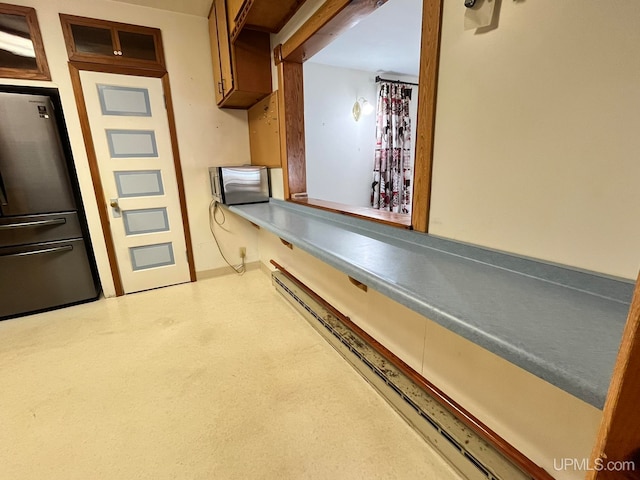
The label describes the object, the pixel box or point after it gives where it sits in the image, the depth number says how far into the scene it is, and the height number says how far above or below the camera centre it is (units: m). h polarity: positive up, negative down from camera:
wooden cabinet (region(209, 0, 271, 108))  2.11 +0.84
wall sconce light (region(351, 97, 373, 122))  3.52 +0.72
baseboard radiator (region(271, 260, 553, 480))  0.95 -1.00
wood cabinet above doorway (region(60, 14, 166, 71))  2.19 +1.04
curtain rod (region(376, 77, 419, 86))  3.54 +1.06
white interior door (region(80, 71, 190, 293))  2.38 -0.04
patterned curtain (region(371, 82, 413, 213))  3.61 +0.19
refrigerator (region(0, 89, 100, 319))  2.12 -0.31
